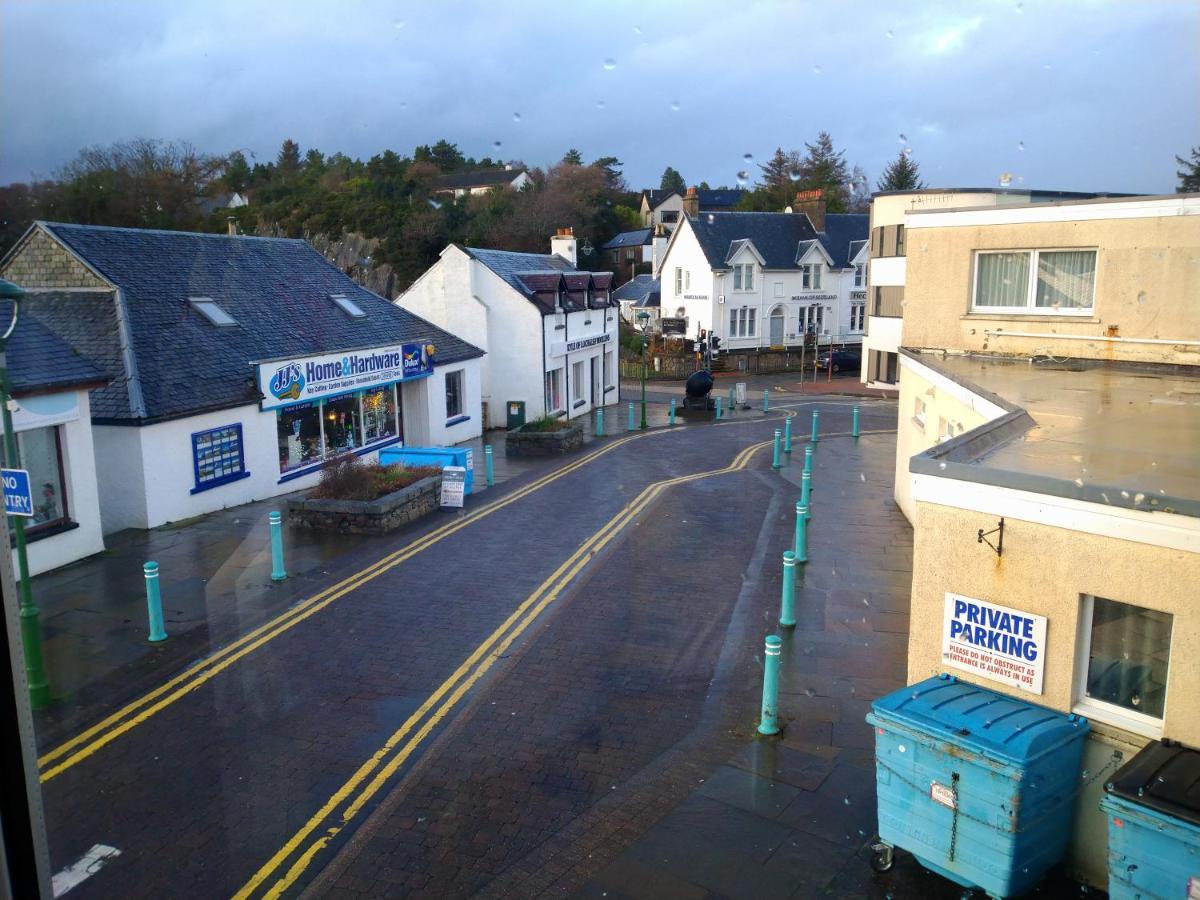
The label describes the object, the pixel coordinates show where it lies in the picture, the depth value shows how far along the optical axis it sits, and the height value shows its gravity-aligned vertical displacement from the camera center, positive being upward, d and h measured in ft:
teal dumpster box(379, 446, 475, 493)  66.08 -11.78
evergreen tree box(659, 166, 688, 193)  331.36 +42.35
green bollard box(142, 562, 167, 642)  36.65 -12.21
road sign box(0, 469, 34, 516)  30.73 -6.53
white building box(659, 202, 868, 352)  182.39 +3.69
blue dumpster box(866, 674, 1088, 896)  19.42 -10.79
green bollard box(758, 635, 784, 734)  28.78 -12.52
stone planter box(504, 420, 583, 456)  90.17 -14.43
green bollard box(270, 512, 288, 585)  45.62 -12.77
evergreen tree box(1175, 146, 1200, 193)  176.70 +22.68
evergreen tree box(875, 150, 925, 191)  276.62 +36.50
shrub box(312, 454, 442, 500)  57.26 -11.81
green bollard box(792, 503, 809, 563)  48.16 -12.84
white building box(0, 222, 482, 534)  56.80 -4.45
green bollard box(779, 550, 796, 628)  38.48 -13.05
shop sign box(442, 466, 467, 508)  63.62 -13.24
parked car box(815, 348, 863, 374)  179.42 -13.32
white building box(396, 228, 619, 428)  109.09 -2.44
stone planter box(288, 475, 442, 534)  55.36 -13.23
